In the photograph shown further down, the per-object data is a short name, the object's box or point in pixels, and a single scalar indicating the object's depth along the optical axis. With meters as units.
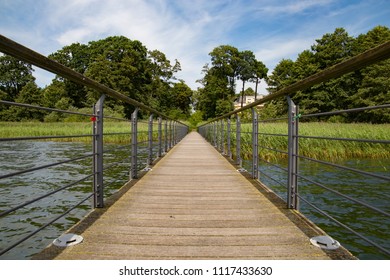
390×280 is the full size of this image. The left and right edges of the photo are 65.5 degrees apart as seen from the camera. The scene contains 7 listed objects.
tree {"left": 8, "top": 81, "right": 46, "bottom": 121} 29.36
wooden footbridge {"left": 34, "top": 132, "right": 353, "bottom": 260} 1.60
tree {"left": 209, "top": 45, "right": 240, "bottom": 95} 45.78
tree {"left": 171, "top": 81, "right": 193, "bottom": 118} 56.34
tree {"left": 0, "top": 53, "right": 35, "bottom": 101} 42.47
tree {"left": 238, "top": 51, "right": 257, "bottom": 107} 47.38
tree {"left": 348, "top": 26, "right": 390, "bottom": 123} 24.44
